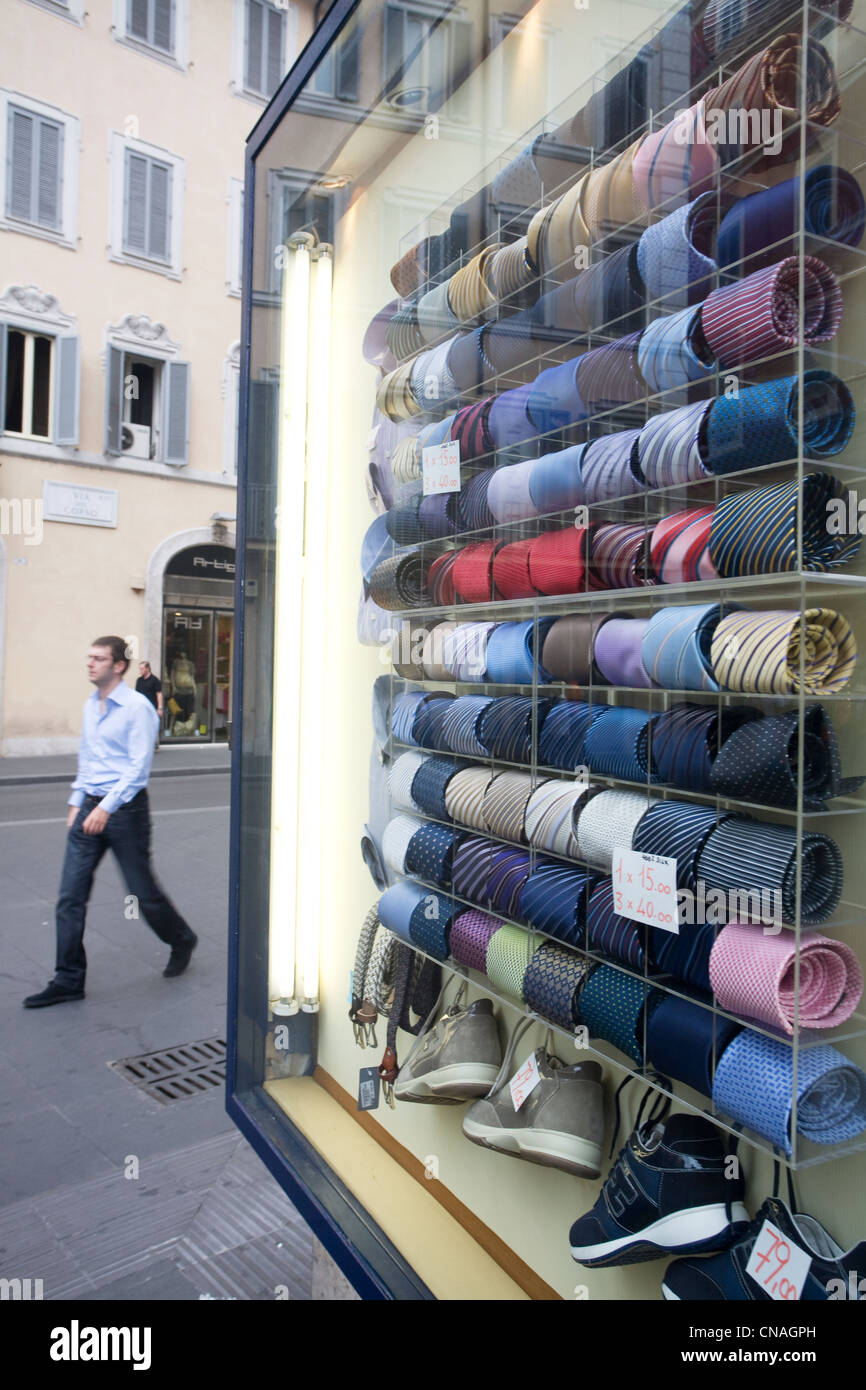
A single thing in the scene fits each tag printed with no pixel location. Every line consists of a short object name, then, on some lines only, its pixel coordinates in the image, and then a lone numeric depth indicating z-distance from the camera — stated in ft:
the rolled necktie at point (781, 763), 3.22
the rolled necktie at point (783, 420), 3.31
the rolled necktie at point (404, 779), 5.92
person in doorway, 35.35
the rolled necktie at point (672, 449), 3.74
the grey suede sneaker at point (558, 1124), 4.55
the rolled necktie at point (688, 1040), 3.57
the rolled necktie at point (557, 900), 4.37
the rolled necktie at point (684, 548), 3.68
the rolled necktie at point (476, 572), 5.16
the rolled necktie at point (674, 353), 3.78
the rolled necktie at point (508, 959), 4.81
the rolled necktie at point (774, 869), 3.25
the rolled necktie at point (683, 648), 3.59
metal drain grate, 10.12
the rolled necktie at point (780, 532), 3.25
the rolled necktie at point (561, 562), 4.42
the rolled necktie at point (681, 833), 3.62
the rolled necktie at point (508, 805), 4.88
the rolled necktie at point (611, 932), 3.97
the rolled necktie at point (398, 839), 5.93
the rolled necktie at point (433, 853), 5.51
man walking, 12.19
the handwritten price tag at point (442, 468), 5.47
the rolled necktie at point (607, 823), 4.04
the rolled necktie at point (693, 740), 3.63
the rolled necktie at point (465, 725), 5.26
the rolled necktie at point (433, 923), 5.48
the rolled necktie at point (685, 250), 3.84
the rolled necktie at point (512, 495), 4.83
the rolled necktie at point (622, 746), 4.04
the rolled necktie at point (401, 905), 5.83
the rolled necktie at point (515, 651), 4.75
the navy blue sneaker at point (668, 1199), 3.71
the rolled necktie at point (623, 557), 4.07
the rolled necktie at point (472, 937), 5.15
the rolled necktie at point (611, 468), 4.11
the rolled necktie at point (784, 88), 3.43
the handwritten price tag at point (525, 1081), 4.91
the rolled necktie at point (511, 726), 4.85
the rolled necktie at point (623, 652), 4.01
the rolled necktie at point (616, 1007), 3.94
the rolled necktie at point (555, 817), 4.48
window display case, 3.39
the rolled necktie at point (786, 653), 3.23
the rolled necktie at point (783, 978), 3.24
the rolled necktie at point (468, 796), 5.24
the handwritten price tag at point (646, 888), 3.66
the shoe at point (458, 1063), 5.46
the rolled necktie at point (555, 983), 4.33
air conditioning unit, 39.19
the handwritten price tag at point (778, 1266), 3.31
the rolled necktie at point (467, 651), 5.17
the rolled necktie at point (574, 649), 4.32
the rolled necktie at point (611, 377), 4.18
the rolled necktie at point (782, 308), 3.39
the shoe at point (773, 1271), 3.26
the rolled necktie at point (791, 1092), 3.21
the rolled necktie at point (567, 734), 4.44
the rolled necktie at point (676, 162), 3.82
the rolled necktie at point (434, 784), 5.58
